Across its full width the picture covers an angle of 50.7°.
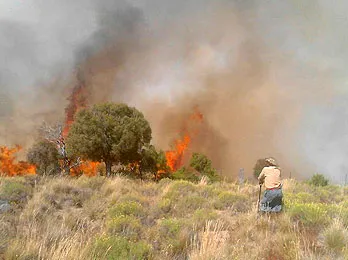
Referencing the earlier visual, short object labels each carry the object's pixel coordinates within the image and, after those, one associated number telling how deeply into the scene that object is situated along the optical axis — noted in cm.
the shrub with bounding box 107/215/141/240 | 829
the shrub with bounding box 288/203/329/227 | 952
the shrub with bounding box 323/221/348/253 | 737
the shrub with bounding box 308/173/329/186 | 2887
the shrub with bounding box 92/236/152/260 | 611
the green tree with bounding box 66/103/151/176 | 3219
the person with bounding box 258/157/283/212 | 1116
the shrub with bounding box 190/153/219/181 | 3951
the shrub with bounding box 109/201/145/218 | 1041
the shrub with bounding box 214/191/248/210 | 1305
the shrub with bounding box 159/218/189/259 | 751
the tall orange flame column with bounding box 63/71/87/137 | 5612
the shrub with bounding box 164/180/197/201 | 1440
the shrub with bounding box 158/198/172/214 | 1193
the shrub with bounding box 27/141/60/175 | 3916
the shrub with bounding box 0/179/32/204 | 1194
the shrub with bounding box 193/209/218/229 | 933
